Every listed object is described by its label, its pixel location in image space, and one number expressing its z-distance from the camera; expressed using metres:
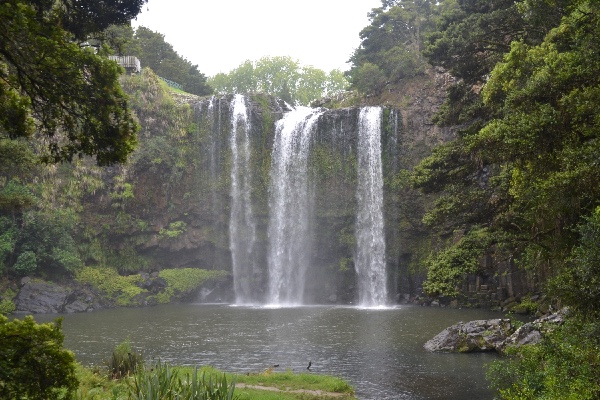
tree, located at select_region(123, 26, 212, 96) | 53.66
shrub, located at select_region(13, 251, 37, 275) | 32.16
